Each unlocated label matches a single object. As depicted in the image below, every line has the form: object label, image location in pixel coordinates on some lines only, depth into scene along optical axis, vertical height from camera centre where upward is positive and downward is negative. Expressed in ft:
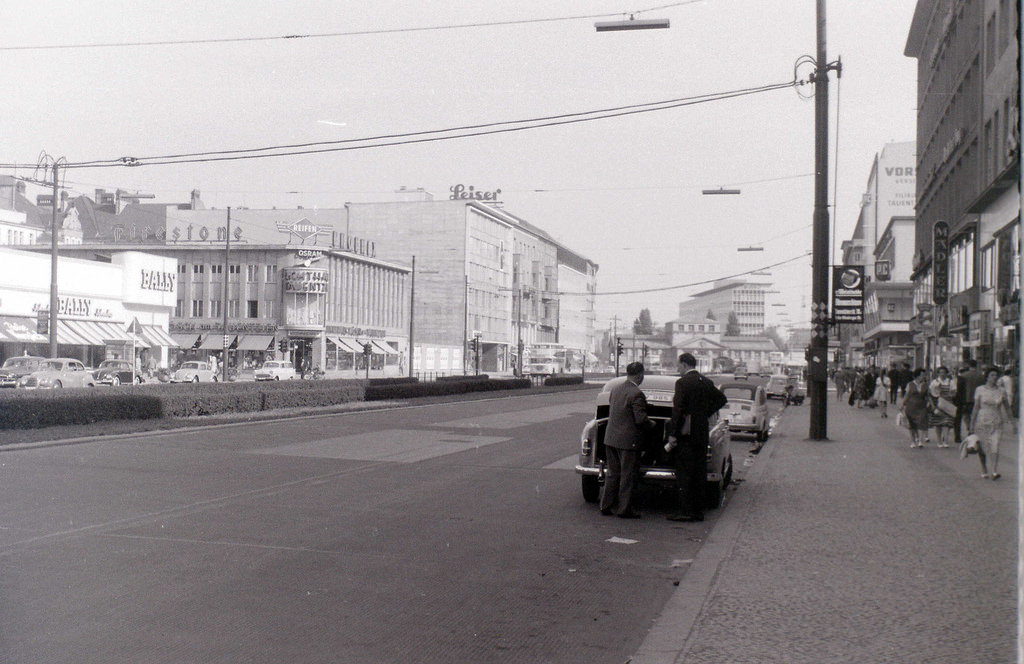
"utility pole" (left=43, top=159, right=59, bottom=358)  126.72 +7.49
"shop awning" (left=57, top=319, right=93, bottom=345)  166.11 +1.89
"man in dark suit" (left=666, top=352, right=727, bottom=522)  35.58 -2.77
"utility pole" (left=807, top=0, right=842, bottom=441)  72.02 +8.36
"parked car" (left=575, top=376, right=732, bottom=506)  38.37 -3.83
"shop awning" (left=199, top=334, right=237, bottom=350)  250.98 +1.64
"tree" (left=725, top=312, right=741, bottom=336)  571.28 +17.78
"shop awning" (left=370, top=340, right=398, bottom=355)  281.74 +1.11
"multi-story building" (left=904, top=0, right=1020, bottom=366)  86.58 +22.03
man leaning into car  35.81 -2.96
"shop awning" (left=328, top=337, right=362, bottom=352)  260.83 +1.65
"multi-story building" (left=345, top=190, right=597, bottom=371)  329.52 +30.69
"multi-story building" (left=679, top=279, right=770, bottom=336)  558.15 +31.06
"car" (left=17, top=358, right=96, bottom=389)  120.67 -3.71
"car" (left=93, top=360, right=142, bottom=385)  145.79 -3.94
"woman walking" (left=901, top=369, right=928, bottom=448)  66.54 -3.44
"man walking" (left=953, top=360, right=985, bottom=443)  65.62 -2.02
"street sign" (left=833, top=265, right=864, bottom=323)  79.15 +5.17
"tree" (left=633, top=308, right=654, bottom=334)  590.06 +17.04
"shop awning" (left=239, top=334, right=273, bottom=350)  249.75 +1.97
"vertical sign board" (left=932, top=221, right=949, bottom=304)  123.44 +12.40
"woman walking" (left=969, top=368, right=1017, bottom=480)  48.03 -2.74
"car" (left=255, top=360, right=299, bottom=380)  195.93 -4.25
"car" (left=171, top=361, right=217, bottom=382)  176.35 -4.52
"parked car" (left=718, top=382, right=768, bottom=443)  76.48 -4.14
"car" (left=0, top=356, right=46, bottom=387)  123.85 -2.96
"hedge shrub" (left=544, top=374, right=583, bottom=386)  206.08 -5.71
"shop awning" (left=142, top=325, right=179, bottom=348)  196.75 +2.40
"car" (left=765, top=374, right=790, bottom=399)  156.04 -4.52
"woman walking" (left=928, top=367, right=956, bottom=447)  69.21 -3.72
